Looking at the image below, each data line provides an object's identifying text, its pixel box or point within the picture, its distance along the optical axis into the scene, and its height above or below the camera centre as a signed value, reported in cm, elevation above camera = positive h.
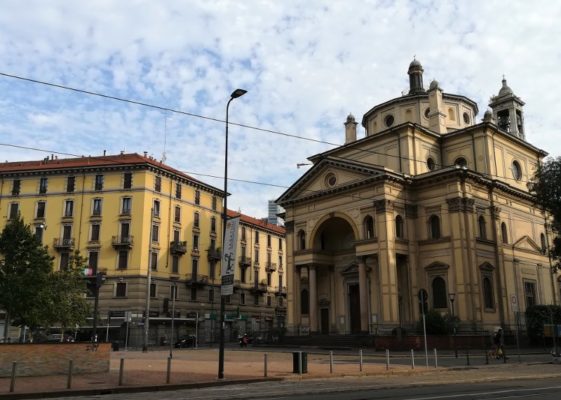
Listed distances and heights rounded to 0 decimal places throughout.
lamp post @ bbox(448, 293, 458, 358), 3797 +178
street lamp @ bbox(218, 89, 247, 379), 1862 +405
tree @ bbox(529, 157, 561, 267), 3578 +875
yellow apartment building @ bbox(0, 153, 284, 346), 5391 +1004
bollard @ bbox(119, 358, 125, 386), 1632 -136
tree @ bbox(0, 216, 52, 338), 2830 +280
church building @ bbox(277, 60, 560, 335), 4222 +834
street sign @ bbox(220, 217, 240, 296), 1973 +255
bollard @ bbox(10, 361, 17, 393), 1443 -127
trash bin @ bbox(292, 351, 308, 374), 2042 -124
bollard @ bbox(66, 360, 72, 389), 1538 -131
